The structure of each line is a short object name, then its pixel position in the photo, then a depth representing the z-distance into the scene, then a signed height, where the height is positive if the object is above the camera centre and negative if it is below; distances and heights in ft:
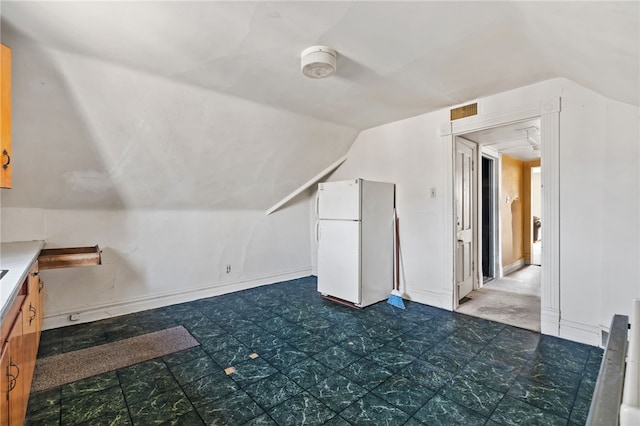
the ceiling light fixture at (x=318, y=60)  7.14 +3.51
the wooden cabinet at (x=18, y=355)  4.08 -2.31
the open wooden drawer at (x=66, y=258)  8.72 -1.32
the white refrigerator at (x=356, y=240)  12.16 -1.30
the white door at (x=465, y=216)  12.62 -0.38
